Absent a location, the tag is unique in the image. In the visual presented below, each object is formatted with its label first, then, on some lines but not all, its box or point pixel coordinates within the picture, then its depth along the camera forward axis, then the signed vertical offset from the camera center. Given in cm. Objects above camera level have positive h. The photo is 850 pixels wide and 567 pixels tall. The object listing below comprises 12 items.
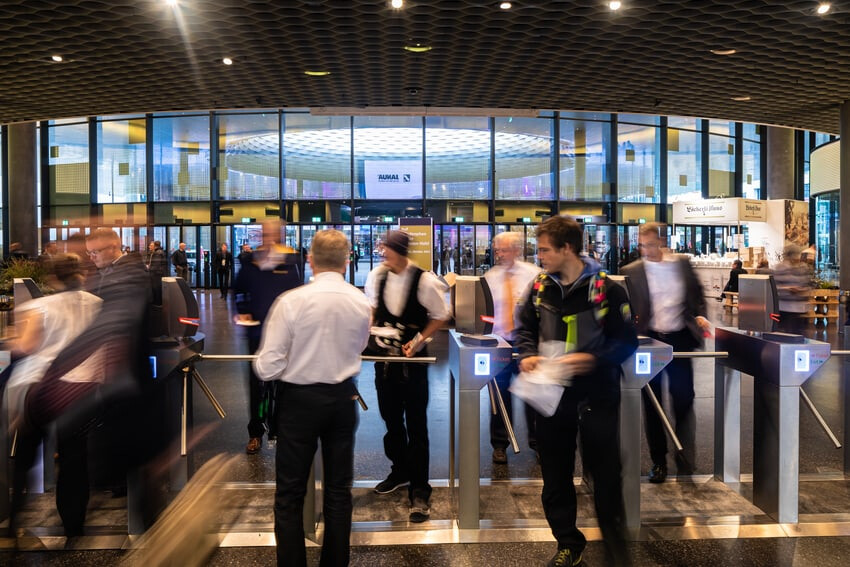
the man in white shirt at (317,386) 250 -53
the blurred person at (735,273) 1452 -34
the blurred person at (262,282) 439 -15
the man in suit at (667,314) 417 -38
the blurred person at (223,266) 1922 -15
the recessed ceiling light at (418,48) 808 +285
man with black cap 362 -42
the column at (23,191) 1811 +215
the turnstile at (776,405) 338 -84
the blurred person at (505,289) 456 -22
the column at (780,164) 2220 +352
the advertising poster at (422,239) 1301 +45
